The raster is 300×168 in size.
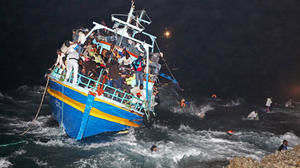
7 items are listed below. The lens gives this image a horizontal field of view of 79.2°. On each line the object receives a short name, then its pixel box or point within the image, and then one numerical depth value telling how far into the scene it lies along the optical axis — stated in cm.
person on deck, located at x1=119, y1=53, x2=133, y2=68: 1119
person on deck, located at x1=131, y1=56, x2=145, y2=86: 1086
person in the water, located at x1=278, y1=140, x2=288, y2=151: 800
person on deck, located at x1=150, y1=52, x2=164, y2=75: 1396
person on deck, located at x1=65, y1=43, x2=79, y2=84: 896
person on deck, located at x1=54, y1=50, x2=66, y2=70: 995
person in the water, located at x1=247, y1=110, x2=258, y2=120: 1918
